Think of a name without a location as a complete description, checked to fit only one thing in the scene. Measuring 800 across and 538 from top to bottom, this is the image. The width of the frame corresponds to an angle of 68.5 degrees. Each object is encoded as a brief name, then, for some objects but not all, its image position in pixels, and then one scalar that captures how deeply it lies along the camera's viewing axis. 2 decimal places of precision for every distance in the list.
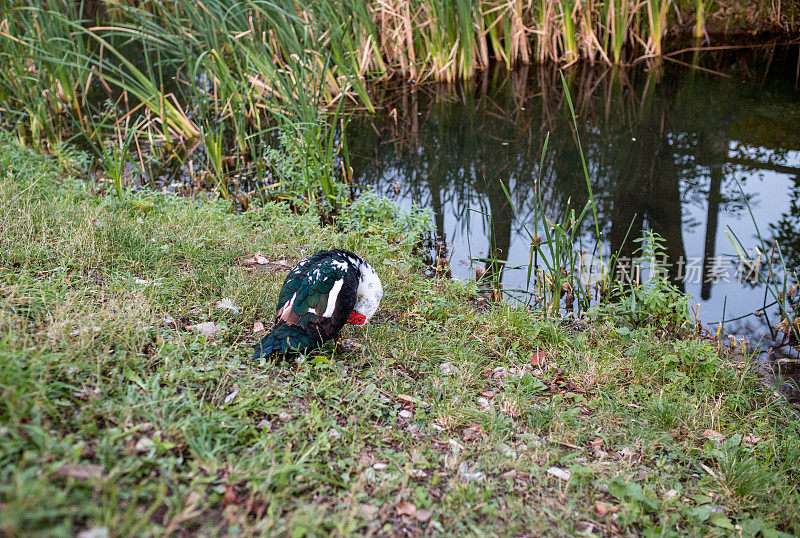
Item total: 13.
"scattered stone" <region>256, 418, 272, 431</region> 2.31
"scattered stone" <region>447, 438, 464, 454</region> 2.43
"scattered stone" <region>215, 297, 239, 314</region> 3.26
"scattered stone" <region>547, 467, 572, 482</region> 2.38
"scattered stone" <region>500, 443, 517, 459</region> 2.44
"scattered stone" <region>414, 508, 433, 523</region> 2.03
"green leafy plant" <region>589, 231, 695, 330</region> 3.74
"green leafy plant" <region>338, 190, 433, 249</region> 4.69
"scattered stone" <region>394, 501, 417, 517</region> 2.04
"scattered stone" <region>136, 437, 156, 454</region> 2.00
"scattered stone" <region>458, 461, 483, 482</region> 2.28
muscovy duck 2.79
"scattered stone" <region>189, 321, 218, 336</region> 2.99
